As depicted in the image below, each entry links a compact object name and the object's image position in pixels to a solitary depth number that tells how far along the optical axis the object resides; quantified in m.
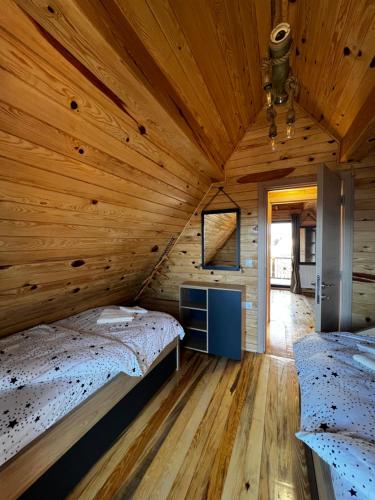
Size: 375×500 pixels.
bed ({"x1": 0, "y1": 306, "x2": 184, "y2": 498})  0.92
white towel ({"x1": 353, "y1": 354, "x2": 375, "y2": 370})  1.09
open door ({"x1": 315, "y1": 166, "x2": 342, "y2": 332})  1.56
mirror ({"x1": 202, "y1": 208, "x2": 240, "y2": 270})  2.54
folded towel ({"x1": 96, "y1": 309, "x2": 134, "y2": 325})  1.90
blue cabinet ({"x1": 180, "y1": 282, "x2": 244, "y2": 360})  2.33
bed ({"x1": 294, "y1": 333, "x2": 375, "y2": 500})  0.63
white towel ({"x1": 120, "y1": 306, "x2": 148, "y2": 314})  2.13
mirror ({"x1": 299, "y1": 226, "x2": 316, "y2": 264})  6.15
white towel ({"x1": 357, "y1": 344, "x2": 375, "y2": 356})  1.24
